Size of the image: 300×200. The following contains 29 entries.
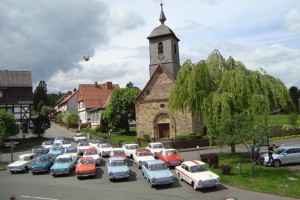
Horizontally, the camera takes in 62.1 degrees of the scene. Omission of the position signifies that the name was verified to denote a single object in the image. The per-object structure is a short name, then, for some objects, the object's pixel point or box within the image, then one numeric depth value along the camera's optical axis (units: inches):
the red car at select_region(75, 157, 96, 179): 674.6
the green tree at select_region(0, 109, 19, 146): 1176.0
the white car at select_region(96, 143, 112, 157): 963.3
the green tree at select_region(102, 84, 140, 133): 1498.0
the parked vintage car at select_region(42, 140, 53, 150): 1120.2
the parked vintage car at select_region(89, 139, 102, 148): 1076.6
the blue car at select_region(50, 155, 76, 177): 714.7
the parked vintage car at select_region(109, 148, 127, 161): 848.7
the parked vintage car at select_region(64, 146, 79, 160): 890.9
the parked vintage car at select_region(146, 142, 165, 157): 898.1
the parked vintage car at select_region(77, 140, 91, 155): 1019.5
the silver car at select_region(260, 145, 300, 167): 725.4
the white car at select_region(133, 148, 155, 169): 769.5
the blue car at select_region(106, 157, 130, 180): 642.1
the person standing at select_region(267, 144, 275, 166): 726.6
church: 1239.6
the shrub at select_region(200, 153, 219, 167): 715.1
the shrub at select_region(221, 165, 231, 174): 644.3
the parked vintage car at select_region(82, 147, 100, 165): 827.9
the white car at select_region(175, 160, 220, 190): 548.0
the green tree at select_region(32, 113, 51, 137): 1518.9
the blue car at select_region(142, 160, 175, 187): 578.4
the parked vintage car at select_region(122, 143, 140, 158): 913.6
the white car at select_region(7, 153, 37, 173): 792.7
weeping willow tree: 684.9
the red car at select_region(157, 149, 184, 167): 743.7
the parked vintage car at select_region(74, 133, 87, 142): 1364.9
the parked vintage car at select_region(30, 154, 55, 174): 761.5
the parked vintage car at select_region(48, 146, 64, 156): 929.0
